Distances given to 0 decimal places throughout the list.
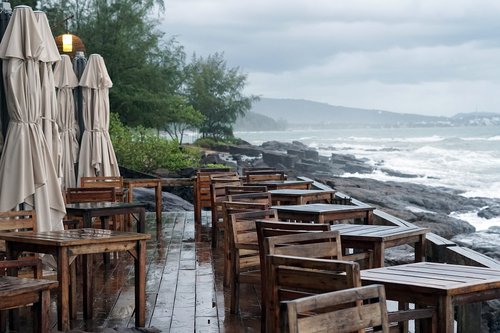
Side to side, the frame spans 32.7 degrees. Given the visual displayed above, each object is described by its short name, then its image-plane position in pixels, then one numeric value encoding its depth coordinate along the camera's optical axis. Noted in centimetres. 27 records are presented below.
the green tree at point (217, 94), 5003
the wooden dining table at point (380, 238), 611
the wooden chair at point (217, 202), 1045
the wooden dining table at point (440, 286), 424
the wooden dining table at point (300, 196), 1004
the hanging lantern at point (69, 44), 1407
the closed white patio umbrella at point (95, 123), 1273
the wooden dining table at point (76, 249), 571
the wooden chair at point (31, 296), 479
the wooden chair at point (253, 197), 826
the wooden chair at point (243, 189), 967
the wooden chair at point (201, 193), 1264
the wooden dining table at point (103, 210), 814
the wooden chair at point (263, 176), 1300
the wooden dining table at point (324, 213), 761
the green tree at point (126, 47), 2689
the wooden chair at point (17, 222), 648
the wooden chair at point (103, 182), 1142
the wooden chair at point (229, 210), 716
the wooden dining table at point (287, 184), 1173
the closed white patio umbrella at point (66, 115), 1202
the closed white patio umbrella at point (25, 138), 780
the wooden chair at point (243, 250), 649
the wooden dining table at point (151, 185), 1267
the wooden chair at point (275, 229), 535
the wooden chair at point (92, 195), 970
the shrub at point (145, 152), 2083
